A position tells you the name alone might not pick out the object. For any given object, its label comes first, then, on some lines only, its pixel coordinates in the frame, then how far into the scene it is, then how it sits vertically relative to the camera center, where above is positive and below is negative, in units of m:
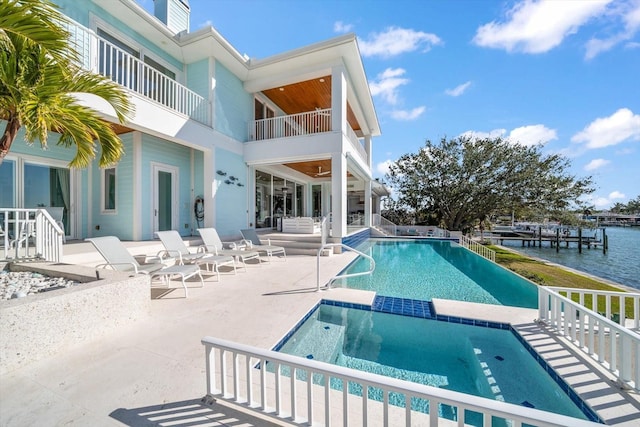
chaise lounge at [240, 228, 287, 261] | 8.10 -1.02
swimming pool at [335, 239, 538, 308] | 5.70 -1.79
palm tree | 2.76 +1.75
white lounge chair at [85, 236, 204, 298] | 4.84 -0.92
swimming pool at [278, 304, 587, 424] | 2.72 -1.85
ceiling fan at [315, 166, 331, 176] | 15.59 +2.61
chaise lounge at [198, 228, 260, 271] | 7.20 -0.96
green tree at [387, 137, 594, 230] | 18.81 +2.57
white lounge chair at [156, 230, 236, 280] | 6.14 -0.99
